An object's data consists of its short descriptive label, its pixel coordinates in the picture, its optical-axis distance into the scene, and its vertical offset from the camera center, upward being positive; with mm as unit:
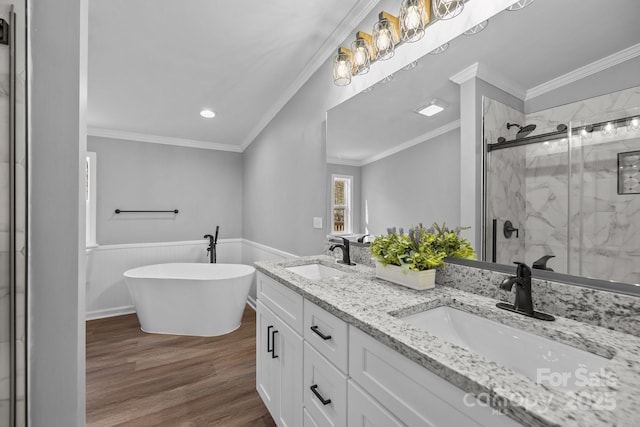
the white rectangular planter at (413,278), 1150 -265
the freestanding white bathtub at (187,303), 2822 -898
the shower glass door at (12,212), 689 +2
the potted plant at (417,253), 1169 -166
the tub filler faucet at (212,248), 3719 -451
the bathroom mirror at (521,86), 826 +475
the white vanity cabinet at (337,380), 625 -496
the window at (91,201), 3318 +142
